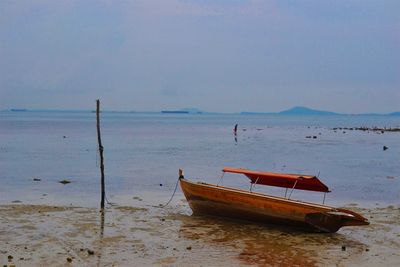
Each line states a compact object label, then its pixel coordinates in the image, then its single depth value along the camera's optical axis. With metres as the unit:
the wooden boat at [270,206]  16.38
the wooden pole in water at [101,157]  21.33
